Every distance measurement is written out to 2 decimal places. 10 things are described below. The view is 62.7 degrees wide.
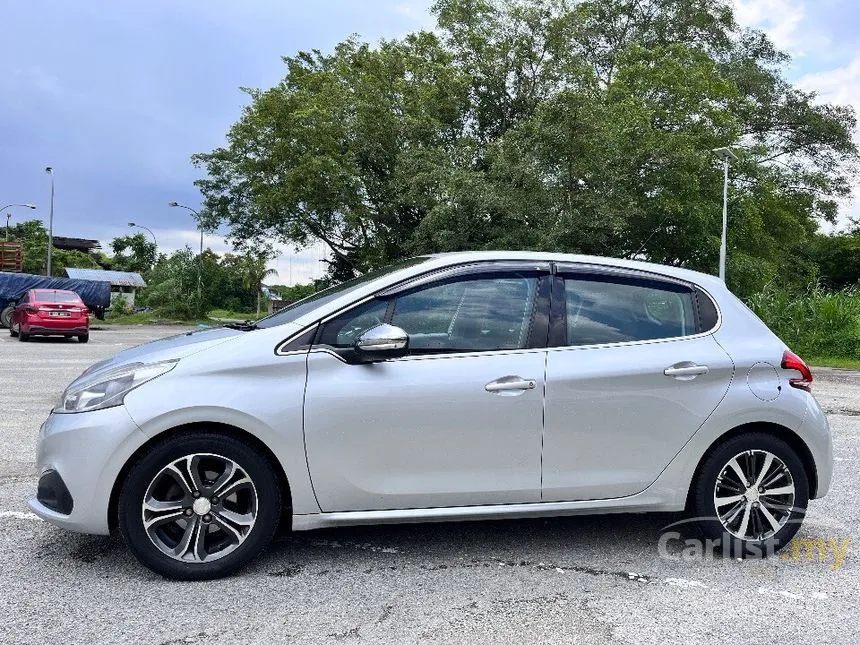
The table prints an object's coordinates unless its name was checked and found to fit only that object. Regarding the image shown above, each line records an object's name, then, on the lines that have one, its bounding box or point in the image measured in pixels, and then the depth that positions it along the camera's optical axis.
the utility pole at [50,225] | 36.69
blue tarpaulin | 26.34
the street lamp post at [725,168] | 21.10
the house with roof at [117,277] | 61.78
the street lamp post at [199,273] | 37.62
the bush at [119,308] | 37.28
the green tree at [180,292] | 37.41
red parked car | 20.00
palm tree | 54.50
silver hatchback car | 3.28
